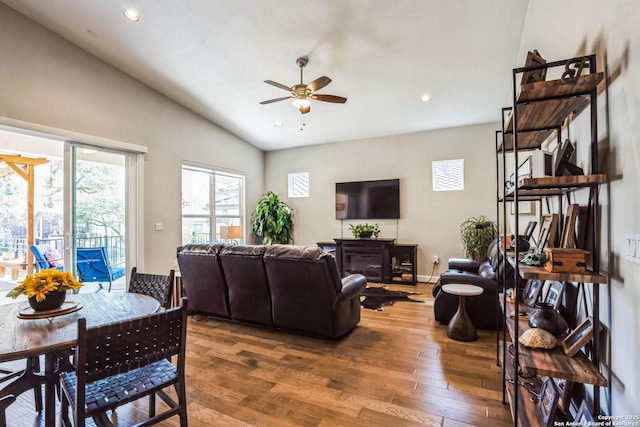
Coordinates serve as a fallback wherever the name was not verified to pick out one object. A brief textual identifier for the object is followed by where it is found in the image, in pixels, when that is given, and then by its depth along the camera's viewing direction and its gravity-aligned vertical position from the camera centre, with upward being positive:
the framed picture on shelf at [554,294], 1.91 -0.55
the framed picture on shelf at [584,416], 1.39 -0.95
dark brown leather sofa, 3.02 -0.79
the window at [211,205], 5.79 +0.15
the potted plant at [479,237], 5.17 -0.45
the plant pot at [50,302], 1.74 -0.50
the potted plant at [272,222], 6.98 -0.22
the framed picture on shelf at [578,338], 1.46 -0.62
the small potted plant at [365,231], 6.11 -0.38
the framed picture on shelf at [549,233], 1.79 -0.13
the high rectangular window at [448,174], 5.75 +0.68
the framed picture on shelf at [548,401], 1.52 -0.98
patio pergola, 5.52 +0.68
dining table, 1.38 -0.58
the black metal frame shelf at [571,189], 1.38 +0.11
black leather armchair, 3.38 -0.99
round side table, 3.12 -1.12
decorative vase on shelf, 1.67 -0.60
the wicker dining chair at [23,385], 1.69 -1.01
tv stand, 5.86 -0.93
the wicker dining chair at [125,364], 1.31 -0.68
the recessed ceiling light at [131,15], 3.33 +2.14
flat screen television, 6.20 +0.25
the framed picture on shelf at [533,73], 1.69 +0.76
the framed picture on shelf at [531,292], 2.20 -0.61
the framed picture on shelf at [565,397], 1.61 -0.97
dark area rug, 4.52 -1.33
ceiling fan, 3.48 +1.39
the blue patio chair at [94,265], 4.11 -0.70
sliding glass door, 4.07 -0.02
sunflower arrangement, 1.69 -0.39
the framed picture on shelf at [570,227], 1.59 -0.09
